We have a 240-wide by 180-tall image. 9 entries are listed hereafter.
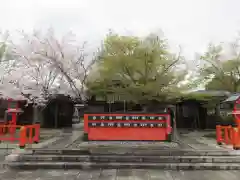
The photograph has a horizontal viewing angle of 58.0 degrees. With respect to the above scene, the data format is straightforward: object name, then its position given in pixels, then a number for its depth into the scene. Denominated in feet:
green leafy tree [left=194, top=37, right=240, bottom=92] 45.55
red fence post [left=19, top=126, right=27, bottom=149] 29.14
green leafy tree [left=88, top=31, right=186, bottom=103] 38.09
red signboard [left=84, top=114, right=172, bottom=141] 33.58
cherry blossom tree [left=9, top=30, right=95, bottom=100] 40.16
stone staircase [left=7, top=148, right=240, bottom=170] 24.41
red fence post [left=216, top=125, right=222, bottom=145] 32.94
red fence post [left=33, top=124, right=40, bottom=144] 33.84
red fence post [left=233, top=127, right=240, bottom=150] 28.40
